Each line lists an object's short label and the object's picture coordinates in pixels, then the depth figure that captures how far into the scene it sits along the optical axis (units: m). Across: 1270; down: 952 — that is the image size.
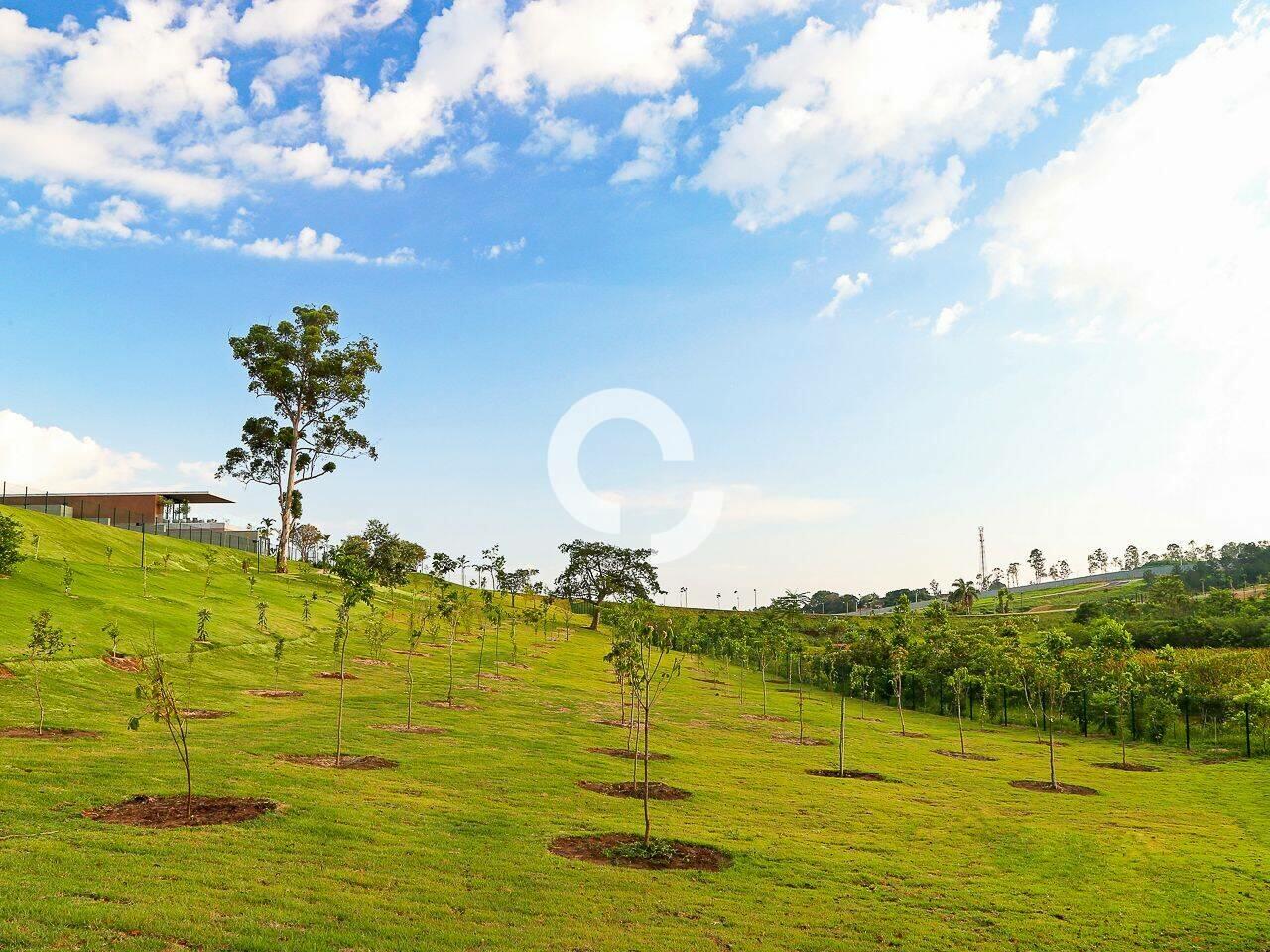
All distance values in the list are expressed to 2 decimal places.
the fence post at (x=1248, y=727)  58.09
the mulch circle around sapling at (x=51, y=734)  29.95
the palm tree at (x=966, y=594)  188.88
